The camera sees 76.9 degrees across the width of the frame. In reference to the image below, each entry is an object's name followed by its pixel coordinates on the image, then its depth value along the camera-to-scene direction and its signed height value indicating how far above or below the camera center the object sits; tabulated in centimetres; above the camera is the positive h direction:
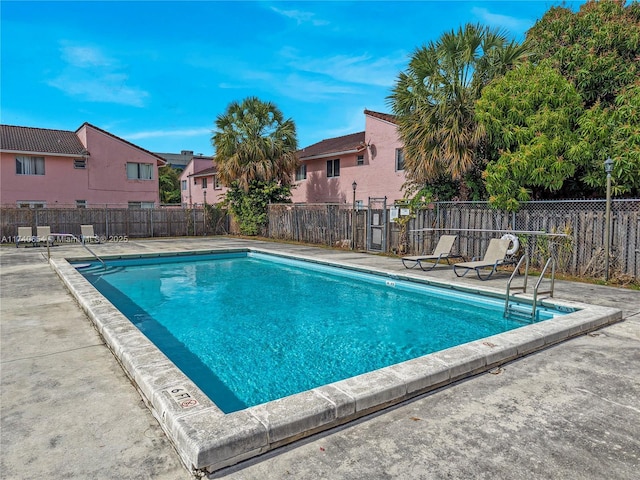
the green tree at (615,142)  870 +160
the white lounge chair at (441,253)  1066 -107
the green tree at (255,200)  2203 +77
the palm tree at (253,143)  2195 +391
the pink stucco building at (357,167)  2023 +264
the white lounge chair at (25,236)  1744 -94
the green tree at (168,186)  4625 +329
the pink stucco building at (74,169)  2330 +280
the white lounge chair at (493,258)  914 -104
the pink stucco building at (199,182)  3453 +300
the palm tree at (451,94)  1129 +350
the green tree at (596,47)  1023 +438
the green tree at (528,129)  953 +208
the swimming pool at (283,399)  252 -139
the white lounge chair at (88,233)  1928 -94
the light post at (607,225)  834 -24
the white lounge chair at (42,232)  1752 -78
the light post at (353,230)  1544 -62
